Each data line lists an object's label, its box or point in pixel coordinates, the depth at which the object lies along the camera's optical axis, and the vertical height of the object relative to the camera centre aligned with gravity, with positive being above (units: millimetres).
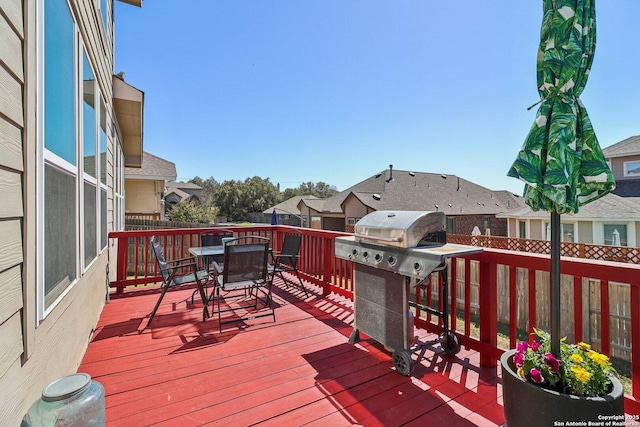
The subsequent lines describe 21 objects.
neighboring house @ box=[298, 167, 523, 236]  20172 +937
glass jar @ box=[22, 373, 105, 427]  1125 -765
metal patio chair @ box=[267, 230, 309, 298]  4844 -619
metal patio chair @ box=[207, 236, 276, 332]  3490 -685
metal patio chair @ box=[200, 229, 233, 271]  4711 -434
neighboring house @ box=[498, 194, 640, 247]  11141 -471
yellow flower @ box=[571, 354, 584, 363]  1467 -742
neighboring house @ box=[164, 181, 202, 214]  38188 +3624
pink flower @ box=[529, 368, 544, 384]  1457 -827
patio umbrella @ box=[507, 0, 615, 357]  1516 +442
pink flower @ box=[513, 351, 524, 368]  1596 -816
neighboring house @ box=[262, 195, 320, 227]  33362 +279
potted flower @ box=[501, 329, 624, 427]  1331 -864
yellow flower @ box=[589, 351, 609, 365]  1395 -717
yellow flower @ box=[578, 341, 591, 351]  1552 -725
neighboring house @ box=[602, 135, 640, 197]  13391 +2276
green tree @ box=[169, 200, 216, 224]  20062 +141
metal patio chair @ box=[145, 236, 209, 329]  3535 -804
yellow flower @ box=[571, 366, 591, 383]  1339 -753
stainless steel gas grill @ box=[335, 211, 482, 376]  2291 -448
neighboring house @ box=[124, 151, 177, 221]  11920 +1185
